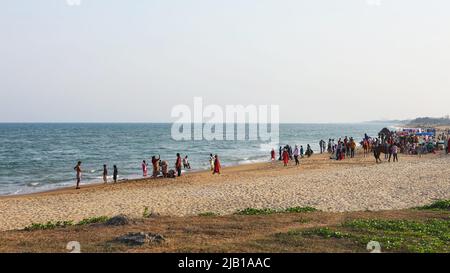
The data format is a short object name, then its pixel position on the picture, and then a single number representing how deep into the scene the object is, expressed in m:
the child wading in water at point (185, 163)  35.06
